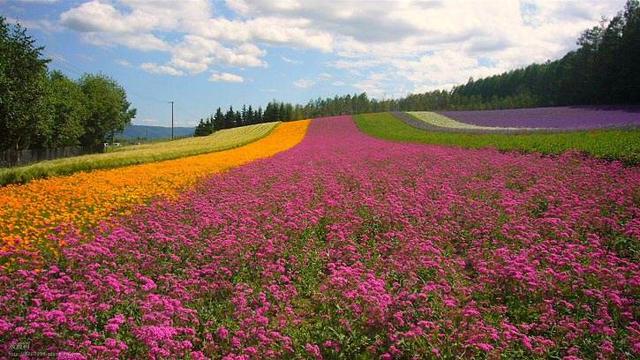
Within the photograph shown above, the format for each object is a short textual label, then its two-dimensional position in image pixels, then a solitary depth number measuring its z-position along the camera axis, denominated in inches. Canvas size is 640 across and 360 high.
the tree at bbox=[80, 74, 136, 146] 2947.8
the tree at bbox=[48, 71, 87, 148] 2218.4
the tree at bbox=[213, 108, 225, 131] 5349.4
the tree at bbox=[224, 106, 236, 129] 5349.4
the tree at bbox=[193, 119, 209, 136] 5118.1
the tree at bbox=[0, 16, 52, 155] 1338.6
